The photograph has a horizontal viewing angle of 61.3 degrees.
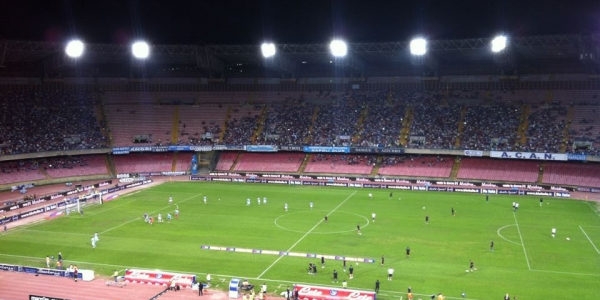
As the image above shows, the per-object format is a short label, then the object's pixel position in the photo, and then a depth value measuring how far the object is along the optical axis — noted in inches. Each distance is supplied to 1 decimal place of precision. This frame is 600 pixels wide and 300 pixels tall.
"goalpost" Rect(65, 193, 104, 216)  2252.7
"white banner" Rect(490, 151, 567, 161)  2659.9
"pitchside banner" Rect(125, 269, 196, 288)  1294.3
